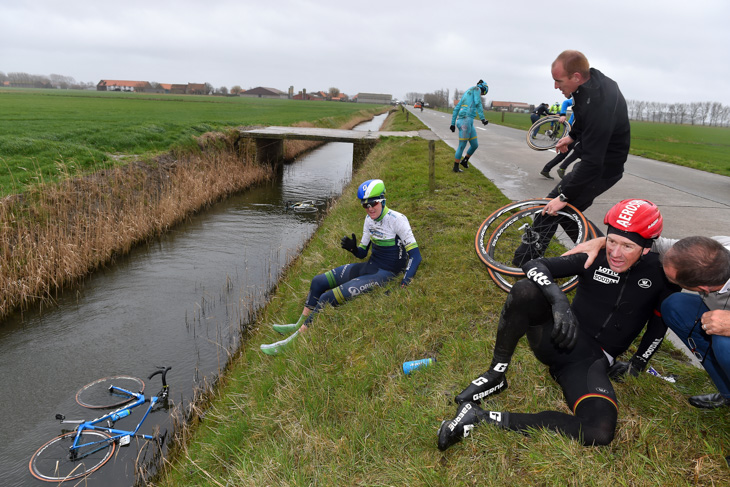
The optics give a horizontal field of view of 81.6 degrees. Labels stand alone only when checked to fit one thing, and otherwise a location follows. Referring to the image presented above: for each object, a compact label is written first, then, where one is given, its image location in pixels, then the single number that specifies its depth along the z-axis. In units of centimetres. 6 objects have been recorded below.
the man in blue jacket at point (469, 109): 1018
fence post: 973
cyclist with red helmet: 284
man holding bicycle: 399
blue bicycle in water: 509
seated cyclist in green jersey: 559
